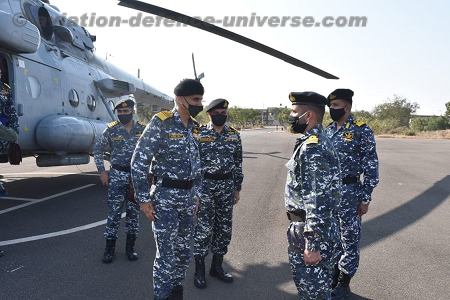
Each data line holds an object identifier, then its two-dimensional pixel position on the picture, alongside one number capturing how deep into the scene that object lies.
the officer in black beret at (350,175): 3.08
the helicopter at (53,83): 4.92
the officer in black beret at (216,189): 3.32
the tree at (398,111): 73.06
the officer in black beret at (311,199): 1.98
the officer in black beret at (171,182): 2.49
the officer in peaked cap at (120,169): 3.61
